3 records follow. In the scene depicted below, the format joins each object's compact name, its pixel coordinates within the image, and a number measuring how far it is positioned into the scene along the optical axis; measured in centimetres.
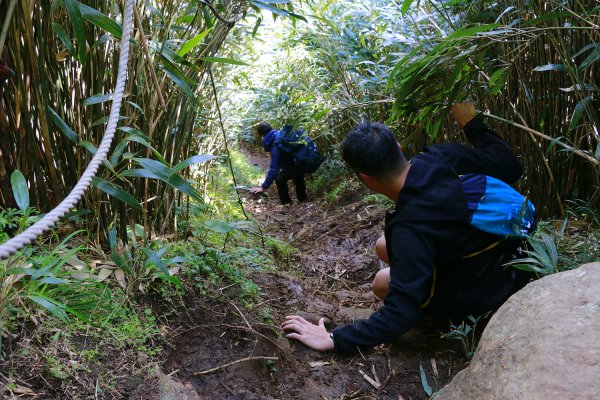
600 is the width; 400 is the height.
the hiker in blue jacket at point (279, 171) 626
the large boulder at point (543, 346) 100
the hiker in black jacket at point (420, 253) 168
